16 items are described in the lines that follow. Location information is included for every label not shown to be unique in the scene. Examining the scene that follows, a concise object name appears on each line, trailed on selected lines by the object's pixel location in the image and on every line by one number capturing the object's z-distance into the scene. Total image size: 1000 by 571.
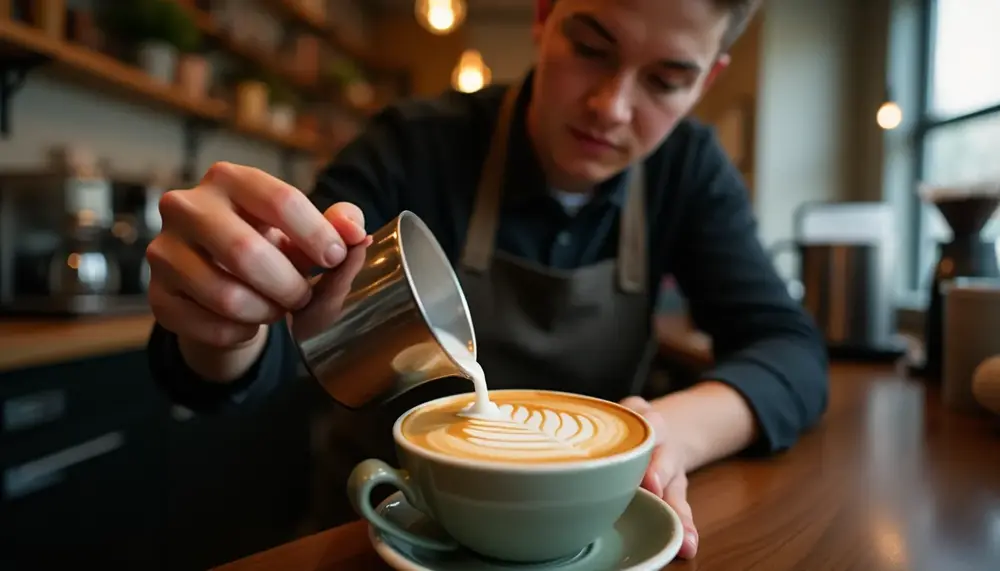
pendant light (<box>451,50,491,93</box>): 3.04
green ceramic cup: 0.43
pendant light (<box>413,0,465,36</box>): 2.27
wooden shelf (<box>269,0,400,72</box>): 3.37
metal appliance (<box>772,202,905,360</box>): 1.61
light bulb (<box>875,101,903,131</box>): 2.00
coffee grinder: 1.35
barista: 0.62
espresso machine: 1.77
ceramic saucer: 0.46
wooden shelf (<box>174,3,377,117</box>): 2.66
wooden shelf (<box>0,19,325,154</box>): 1.68
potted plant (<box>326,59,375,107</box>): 3.81
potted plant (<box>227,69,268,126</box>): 2.96
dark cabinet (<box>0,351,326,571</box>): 1.32
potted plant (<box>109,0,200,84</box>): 2.17
